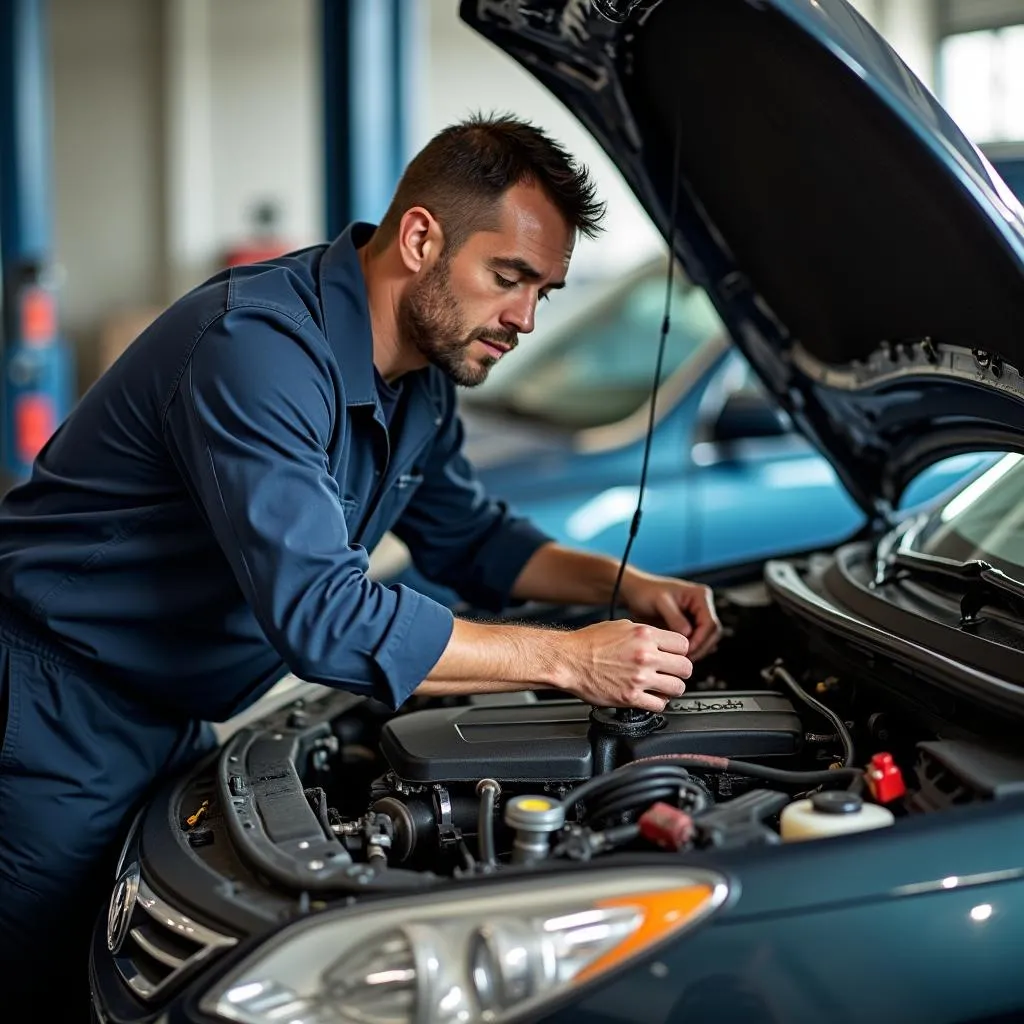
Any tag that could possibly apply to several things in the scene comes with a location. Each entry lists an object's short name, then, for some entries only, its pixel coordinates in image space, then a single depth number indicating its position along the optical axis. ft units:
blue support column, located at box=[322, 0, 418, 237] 18.49
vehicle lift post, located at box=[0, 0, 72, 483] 25.02
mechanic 6.44
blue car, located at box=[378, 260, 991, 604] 13.76
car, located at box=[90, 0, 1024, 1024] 4.97
